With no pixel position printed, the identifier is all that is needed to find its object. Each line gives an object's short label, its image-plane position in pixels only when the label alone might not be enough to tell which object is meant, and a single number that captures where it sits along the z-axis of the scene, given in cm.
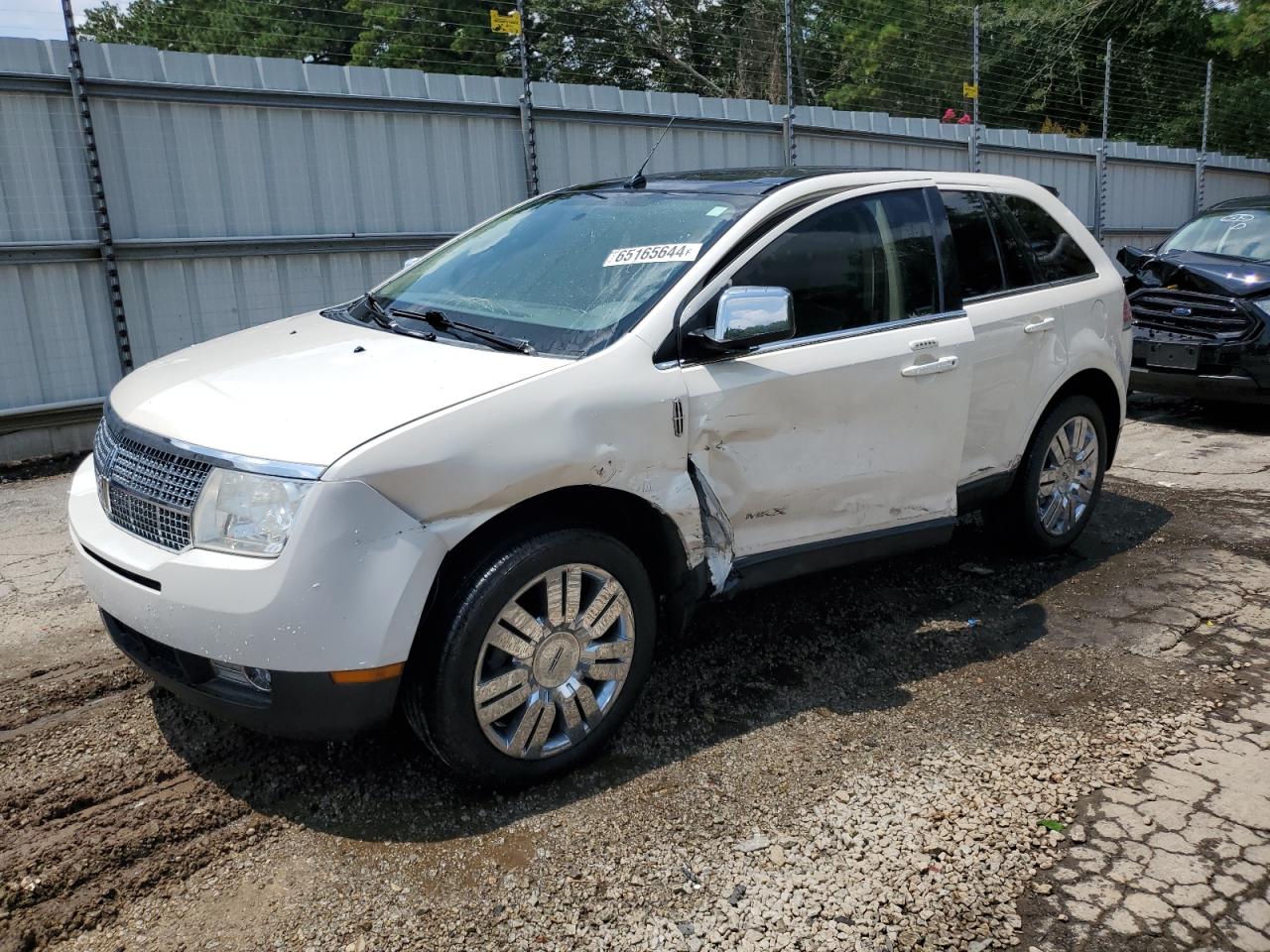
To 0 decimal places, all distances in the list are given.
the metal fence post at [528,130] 903
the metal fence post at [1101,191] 1622
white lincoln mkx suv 273
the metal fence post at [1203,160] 1752
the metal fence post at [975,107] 1318
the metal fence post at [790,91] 1075
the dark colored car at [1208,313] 797
